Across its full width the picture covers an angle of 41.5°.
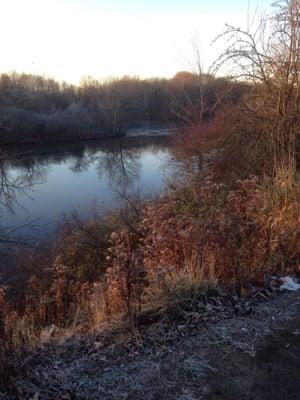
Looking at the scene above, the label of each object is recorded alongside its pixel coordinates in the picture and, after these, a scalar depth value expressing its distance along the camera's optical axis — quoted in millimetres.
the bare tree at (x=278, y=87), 6957
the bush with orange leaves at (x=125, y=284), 3365
